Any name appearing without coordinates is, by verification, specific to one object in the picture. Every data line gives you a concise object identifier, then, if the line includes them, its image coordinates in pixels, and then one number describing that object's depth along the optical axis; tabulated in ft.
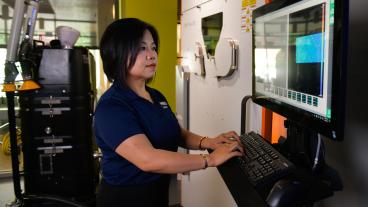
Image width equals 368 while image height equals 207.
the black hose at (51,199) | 6.29
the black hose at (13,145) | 7.76
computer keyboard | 2.91
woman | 3.75
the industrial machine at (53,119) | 7.91
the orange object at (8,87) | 7.45
